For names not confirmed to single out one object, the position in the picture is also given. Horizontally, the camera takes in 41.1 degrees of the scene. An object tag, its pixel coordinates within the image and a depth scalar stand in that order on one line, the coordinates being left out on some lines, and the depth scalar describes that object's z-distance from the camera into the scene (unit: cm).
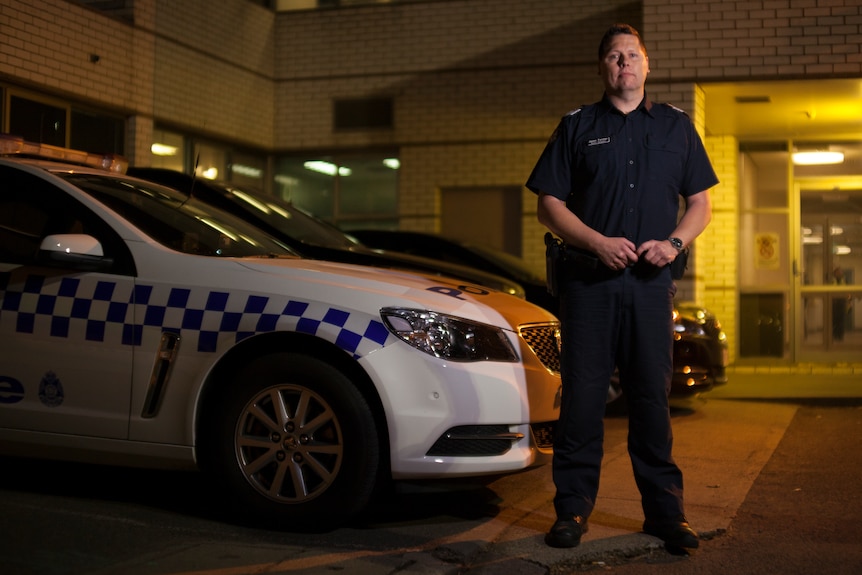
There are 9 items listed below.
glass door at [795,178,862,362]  1330
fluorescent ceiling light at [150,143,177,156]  1311
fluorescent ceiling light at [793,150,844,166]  1345
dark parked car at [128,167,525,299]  787
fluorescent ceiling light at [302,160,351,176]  1518
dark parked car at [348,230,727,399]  845
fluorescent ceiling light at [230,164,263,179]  1474
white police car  447
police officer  439
